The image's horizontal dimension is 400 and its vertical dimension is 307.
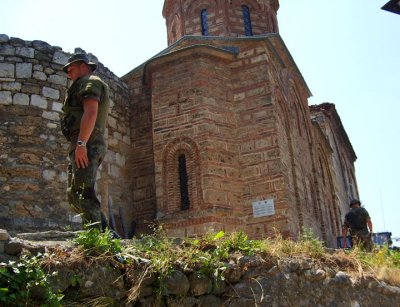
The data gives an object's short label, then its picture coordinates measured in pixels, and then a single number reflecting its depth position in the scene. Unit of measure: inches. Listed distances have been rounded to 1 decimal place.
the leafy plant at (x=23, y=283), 114.7
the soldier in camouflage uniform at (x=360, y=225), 382.3
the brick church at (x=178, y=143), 334.6
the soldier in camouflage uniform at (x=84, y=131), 172.7
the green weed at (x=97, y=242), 139.1
